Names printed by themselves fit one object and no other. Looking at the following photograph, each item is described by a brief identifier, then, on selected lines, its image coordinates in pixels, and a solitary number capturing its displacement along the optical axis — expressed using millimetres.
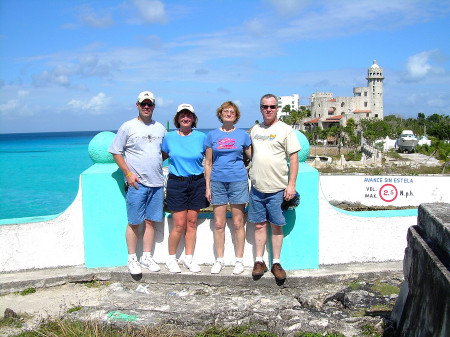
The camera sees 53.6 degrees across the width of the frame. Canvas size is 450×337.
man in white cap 4516
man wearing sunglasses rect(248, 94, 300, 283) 4398
